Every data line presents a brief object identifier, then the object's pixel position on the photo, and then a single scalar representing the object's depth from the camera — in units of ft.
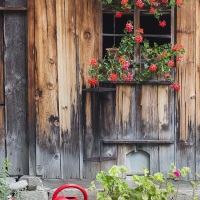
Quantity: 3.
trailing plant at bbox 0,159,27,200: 25.69
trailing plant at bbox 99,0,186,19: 28.87
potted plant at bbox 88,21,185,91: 29.27
